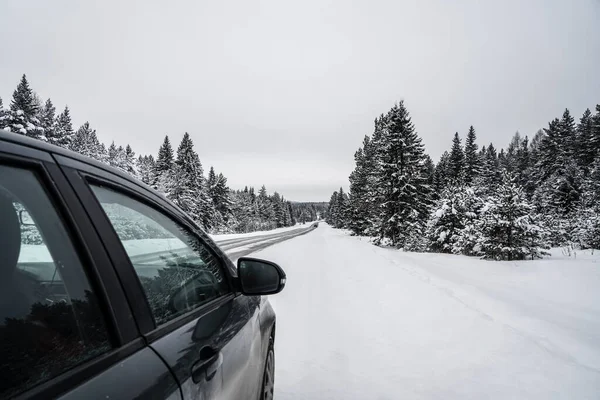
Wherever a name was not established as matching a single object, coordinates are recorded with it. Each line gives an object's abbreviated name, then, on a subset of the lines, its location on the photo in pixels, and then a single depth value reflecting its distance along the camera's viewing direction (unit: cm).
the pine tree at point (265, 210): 8594
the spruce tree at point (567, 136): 4354
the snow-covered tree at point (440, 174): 4631
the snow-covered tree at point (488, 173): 4079
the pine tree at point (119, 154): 3888
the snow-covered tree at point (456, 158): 4394
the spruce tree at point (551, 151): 4391
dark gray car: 76
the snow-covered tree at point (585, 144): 4227
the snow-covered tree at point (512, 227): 1127
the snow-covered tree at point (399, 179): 2186
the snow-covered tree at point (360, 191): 3681
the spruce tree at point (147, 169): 3863
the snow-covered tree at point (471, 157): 4397
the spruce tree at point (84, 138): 3322
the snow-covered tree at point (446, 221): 1588
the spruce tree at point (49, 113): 1754
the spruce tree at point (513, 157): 5611
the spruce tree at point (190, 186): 3341
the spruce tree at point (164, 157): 3951
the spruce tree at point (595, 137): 4095
